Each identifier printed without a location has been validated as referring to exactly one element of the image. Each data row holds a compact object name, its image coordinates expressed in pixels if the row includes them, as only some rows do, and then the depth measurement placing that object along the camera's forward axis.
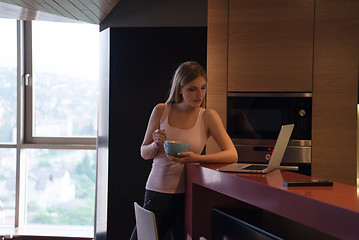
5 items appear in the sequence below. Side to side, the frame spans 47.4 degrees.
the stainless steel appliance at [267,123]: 3.04
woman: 2.03
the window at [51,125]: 4.52
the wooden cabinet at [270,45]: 3.05
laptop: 1.63
